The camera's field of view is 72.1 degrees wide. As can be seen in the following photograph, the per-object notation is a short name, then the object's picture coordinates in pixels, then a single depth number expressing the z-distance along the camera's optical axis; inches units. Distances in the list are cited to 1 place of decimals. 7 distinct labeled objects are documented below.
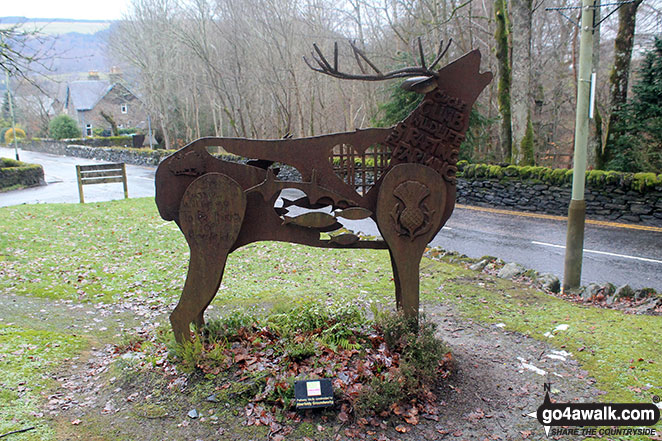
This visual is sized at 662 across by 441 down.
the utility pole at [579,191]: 284.5
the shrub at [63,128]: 1870.1
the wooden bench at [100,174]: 637.3
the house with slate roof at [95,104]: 2306.8
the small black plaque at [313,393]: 155.9
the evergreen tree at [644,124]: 575.2
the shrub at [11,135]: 2079.2
